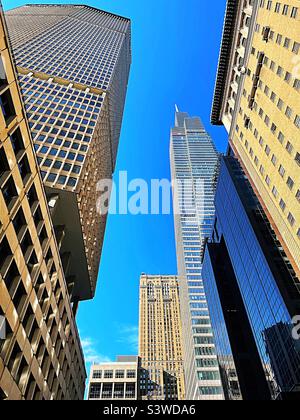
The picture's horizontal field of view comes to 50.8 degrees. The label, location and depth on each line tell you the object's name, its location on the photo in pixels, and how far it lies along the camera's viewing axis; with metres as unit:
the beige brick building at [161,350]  155.00
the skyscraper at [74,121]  46.22
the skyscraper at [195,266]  105.06
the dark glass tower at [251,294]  47.91
